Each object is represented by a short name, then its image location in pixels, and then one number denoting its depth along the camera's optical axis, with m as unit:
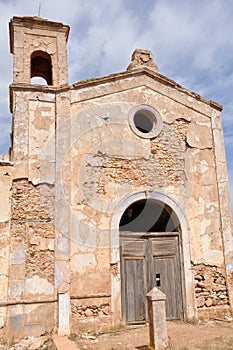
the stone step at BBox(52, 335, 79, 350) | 6.53
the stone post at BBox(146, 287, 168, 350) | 6.34
